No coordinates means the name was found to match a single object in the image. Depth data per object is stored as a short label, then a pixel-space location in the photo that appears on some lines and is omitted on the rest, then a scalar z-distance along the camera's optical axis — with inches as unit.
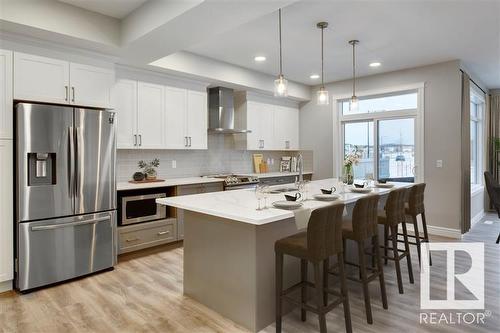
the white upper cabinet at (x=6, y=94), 118.8
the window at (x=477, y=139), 261.3
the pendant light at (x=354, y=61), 163.2
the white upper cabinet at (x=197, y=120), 200.5
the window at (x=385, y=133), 219.0
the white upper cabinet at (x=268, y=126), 236.2
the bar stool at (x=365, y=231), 100.1
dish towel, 90.0
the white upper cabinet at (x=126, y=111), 169.0
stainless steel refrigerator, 121.8
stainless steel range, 200.5
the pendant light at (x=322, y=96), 148.9
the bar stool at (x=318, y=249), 82.6
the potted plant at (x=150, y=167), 187.0
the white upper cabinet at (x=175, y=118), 189.3
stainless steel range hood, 216.4
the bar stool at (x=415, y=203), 137.3
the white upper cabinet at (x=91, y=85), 138.9
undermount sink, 130.9
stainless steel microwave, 159.8
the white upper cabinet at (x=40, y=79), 123.6
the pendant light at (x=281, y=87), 127.8
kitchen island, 93.4
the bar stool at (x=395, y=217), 119.4
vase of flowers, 149.4
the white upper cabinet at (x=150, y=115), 177.6
